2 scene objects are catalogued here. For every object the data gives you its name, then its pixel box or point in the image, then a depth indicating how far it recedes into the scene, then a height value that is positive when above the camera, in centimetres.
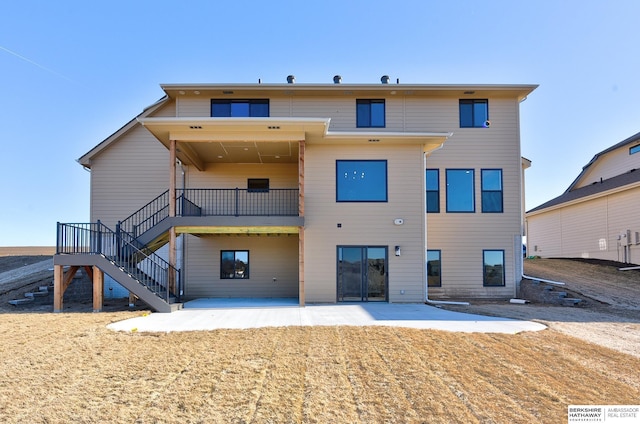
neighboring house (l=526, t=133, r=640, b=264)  1758 +113
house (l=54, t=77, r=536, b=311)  1299 +165
